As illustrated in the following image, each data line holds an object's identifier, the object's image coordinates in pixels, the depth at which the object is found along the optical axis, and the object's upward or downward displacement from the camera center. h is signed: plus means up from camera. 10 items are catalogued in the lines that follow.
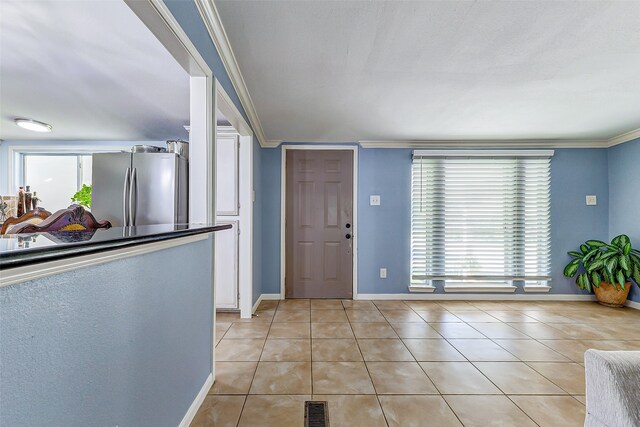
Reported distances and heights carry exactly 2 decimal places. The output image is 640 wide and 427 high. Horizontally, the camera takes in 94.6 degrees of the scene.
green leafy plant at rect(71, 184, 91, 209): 3.54 +0.17
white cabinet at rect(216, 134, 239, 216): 3.29 +0.39
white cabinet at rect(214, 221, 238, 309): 3.32 -0.69
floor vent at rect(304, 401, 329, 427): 1.60 -1.15
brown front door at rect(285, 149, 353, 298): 4.09 -0.16
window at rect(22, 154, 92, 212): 4.17 +0.53
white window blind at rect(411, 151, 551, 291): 4.04 -0.10
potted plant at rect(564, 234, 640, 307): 3.51 -0.68
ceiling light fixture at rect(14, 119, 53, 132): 3.27 +0.96
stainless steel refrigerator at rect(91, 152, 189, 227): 2.46 +0.19
